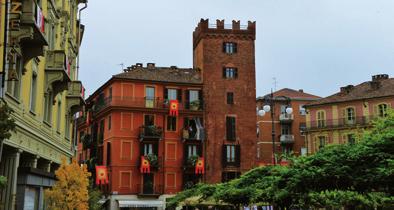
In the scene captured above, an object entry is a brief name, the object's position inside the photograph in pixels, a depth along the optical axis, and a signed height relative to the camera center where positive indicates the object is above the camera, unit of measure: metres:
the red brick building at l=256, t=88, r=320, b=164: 70.25 +10.52
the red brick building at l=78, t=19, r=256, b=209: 51.19 +8.30
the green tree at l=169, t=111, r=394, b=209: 11.35 +0.79
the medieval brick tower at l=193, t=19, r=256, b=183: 53.06 +11.11
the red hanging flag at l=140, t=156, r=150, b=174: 50.47 +3.85
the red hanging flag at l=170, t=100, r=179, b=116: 52.22 +9.54
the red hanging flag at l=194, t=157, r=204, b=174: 51.56 +3.83
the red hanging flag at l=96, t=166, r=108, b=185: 48.89 +2.85
